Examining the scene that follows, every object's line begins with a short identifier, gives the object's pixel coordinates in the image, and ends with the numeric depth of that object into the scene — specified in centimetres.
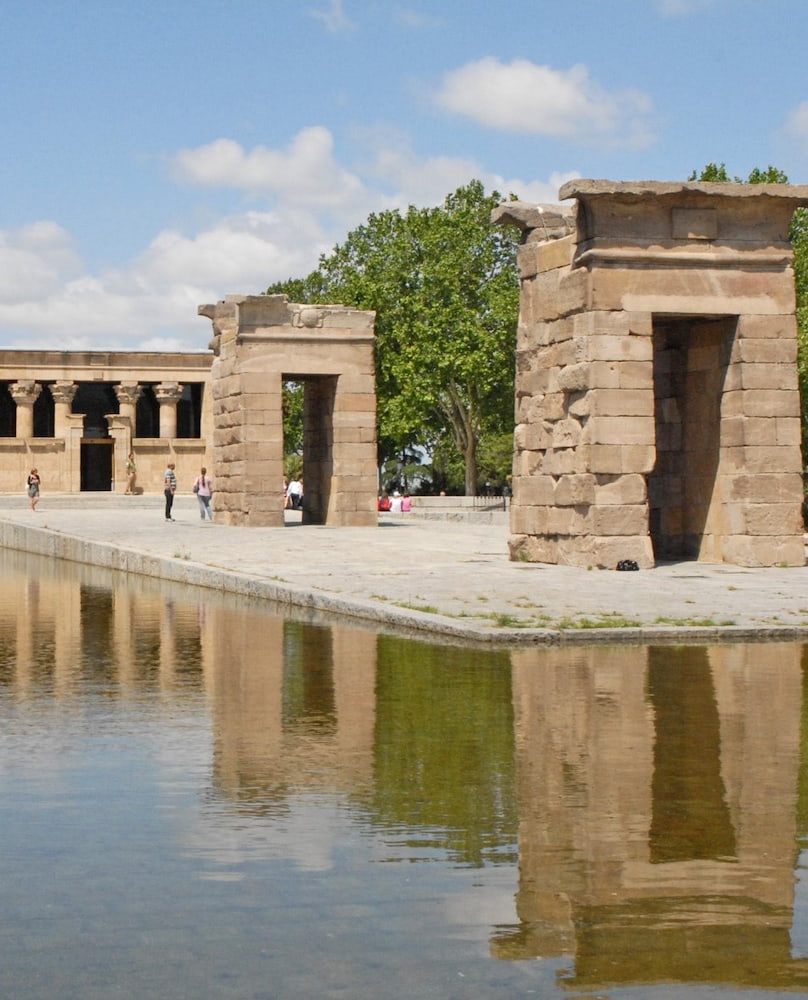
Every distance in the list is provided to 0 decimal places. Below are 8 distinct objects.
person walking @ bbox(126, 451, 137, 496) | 6494
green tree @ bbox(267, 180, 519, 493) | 6222
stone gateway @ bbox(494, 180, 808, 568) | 1975
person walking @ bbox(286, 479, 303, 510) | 4825
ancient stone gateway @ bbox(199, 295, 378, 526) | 3269
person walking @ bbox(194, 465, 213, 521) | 3834
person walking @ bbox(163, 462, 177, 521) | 3782
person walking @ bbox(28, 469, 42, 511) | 4563
